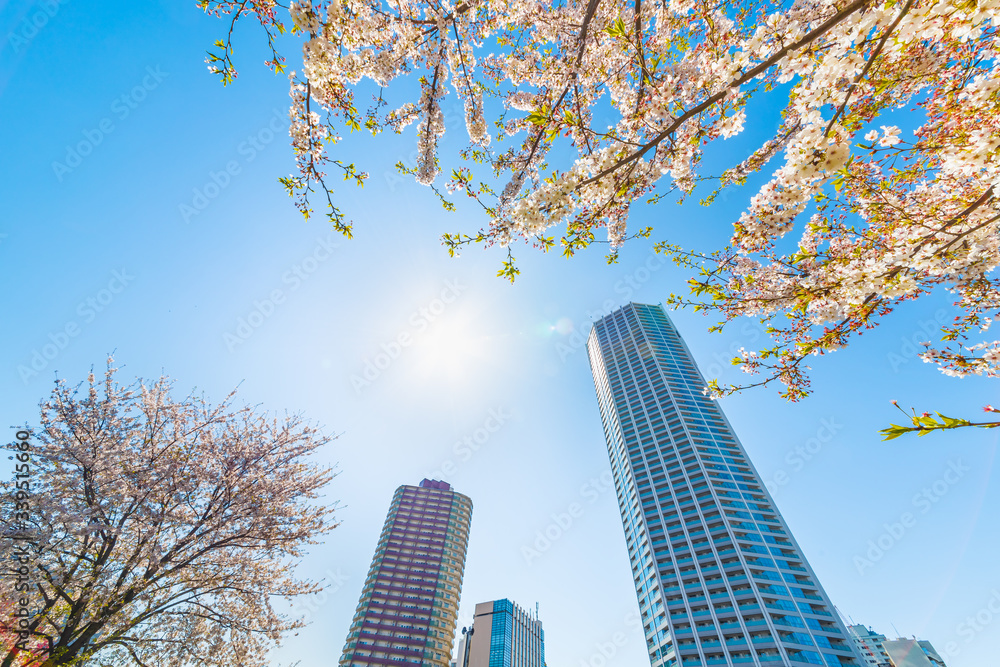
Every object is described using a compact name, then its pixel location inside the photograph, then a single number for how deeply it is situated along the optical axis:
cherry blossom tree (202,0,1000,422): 2.71
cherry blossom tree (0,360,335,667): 5.51
